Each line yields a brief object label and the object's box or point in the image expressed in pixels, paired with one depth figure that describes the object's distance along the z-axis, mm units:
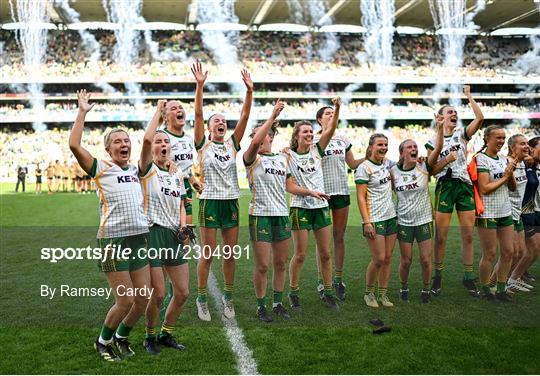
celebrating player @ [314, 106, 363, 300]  6398
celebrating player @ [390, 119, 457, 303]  6051
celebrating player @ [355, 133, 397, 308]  5883
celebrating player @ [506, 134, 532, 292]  6262
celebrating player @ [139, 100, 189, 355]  4547
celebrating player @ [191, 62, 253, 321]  5508
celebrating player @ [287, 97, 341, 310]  5812
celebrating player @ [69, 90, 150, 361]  4262
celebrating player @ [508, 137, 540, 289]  6809
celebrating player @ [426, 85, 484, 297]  6392
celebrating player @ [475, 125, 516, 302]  6129
